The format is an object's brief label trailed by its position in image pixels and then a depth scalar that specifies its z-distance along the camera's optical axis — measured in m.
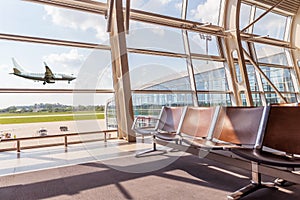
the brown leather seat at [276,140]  1.85
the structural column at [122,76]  4.74
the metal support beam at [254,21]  7.45
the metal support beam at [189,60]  6.58
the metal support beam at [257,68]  7.44
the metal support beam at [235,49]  7.09
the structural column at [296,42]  9.12
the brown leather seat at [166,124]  3.40
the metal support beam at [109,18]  3.71
